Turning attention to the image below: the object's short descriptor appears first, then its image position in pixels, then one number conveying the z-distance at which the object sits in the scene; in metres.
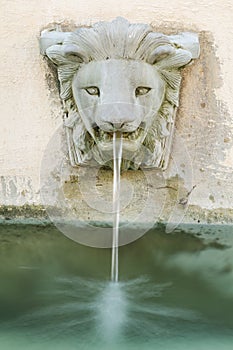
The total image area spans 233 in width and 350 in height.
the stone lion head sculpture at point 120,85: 4.09
